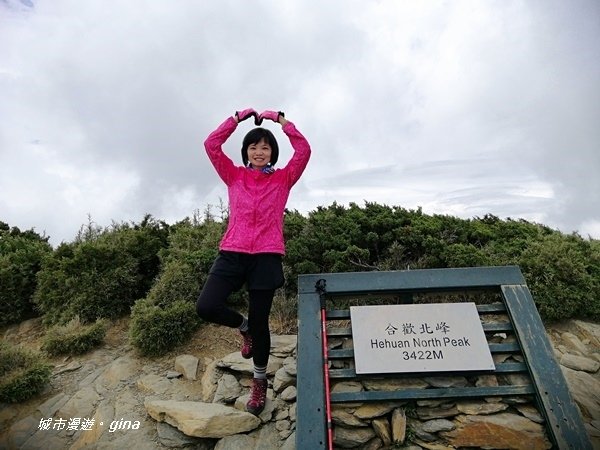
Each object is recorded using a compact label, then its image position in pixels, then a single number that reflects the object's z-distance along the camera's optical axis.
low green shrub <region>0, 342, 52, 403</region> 3.79
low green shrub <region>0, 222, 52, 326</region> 6.14
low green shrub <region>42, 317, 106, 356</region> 4.74
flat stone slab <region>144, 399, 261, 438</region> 2.89
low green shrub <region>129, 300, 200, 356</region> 4.43
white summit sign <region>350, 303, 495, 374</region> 2.81
